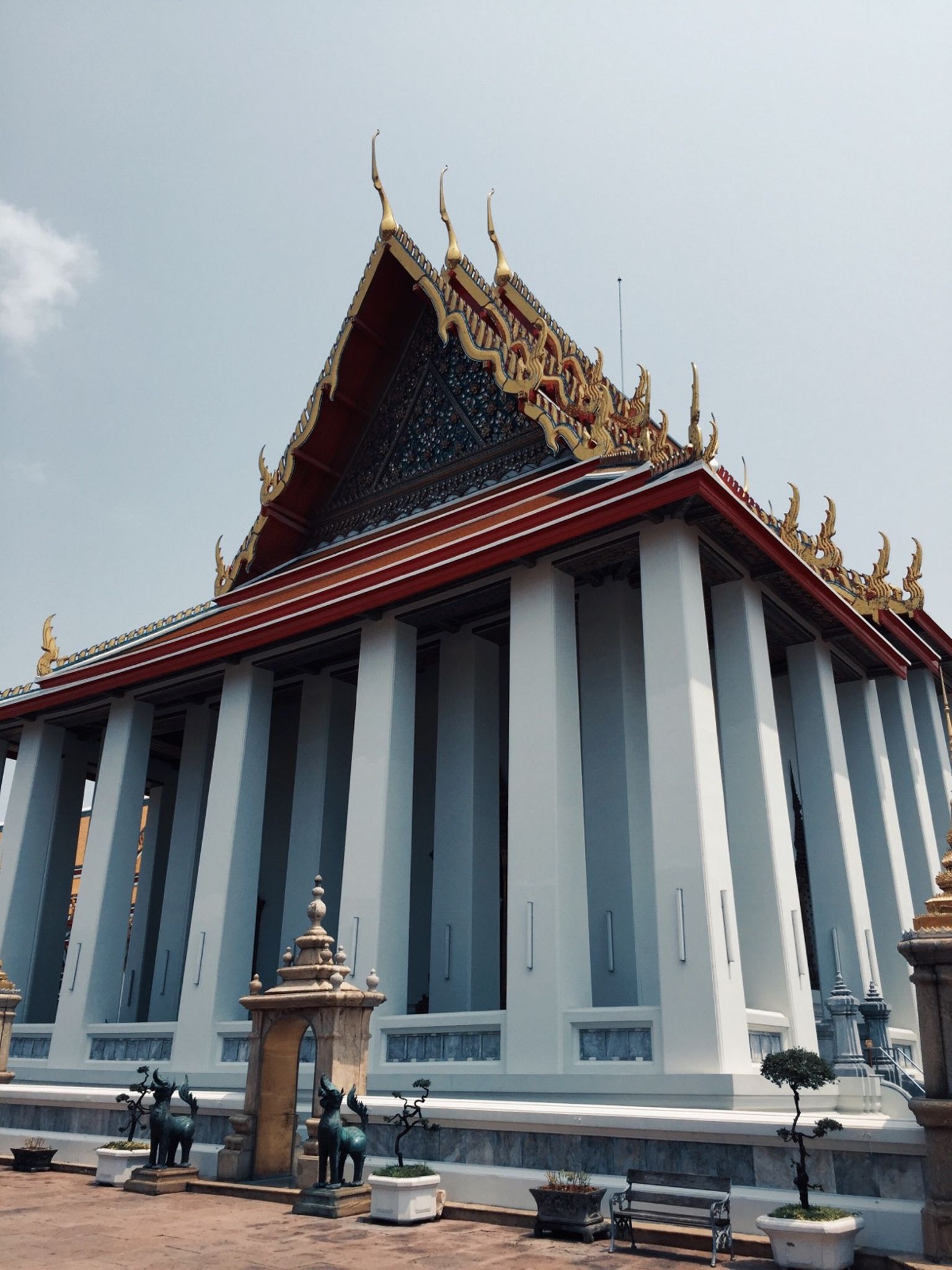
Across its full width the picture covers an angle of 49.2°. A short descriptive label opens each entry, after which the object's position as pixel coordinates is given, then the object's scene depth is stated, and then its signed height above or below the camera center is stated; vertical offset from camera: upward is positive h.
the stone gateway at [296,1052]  9.09 +0.07
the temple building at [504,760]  10.14 +3.67
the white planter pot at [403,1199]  7.56 -0.94
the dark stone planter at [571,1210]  6.96 -0.93
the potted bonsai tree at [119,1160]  9.91 -0.90
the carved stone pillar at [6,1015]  13.66 +0.51
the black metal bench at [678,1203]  6.34 -0.83
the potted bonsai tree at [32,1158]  11.03 -1.00
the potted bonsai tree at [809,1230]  5.79 -0.86
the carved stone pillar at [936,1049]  5.73 +0.08
